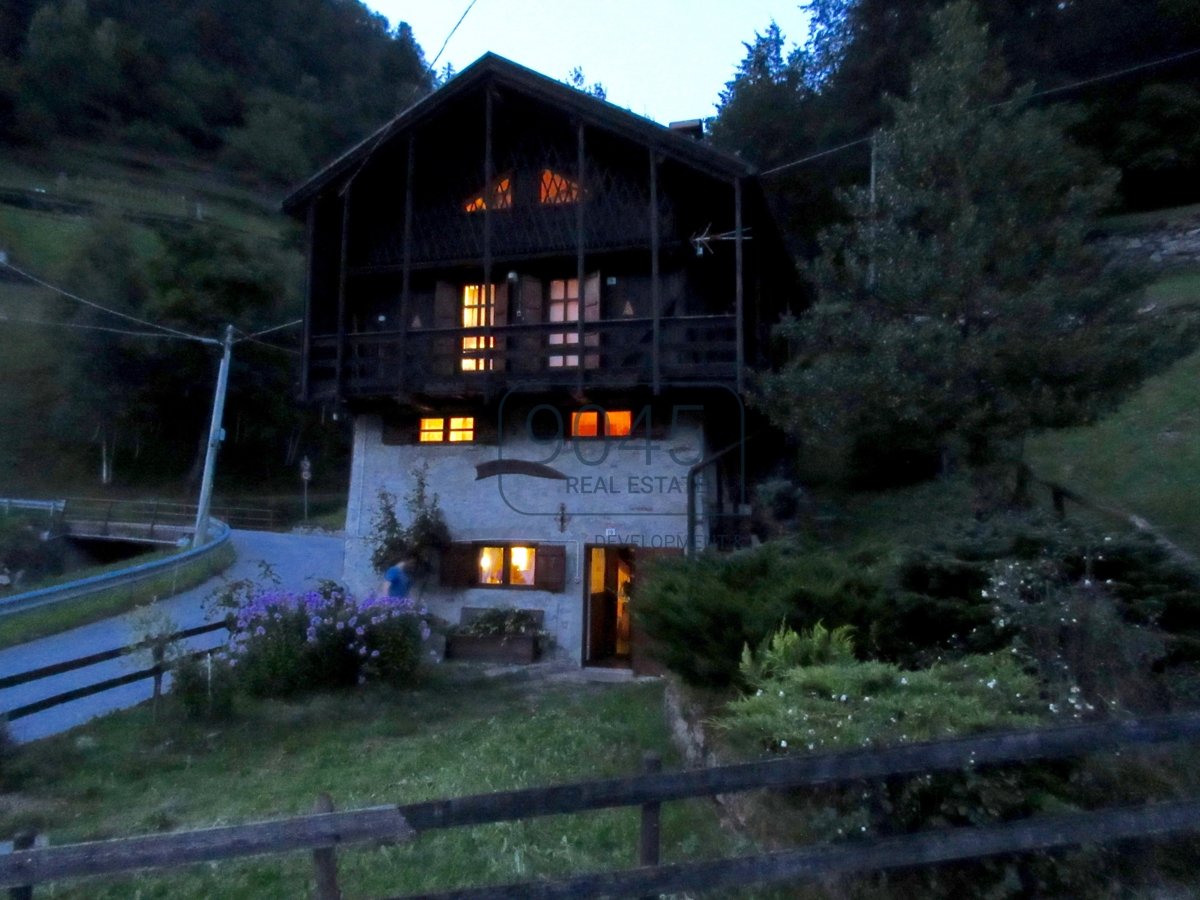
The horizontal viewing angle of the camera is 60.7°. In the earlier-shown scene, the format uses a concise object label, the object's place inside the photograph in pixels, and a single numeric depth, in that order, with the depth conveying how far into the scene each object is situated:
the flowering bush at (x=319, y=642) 12.12
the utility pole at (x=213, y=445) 25.83
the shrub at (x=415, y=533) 16.58
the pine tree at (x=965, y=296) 11.90
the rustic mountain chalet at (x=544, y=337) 15.71
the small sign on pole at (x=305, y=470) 38.12
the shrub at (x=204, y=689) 11.53
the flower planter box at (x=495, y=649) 15.85
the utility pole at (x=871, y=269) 13.08
